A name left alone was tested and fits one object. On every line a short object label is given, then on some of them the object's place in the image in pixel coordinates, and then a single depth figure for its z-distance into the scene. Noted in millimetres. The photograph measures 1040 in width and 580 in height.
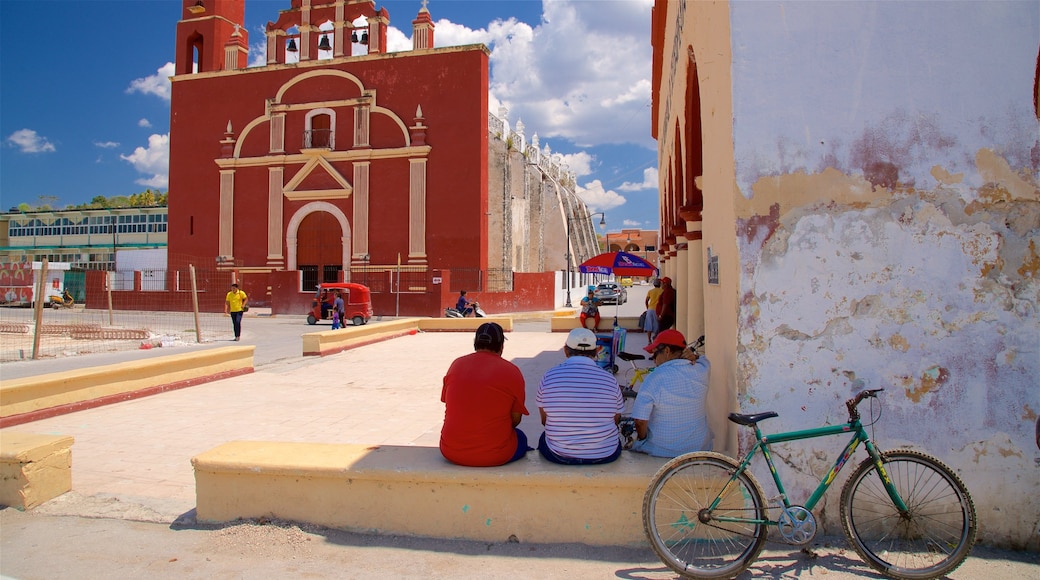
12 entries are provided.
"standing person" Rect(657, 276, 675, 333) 10703
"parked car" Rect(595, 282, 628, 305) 36719
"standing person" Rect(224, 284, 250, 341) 15266
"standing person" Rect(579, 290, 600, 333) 8906
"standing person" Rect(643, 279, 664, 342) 11113
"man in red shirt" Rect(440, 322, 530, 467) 3723
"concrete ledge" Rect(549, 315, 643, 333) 15883
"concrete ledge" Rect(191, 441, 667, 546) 3619
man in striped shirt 3705
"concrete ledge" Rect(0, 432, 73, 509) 4285
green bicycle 3184
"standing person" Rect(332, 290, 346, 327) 18094
